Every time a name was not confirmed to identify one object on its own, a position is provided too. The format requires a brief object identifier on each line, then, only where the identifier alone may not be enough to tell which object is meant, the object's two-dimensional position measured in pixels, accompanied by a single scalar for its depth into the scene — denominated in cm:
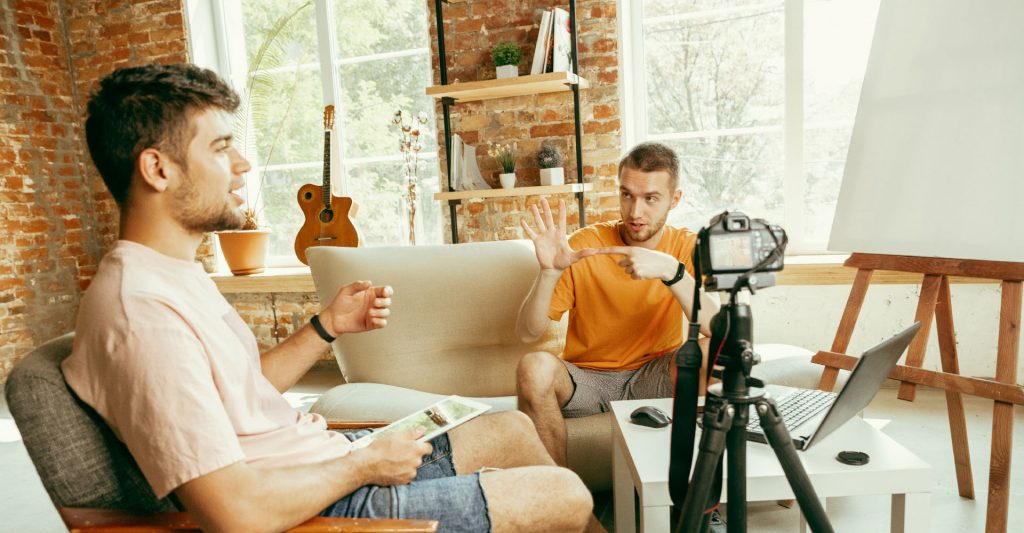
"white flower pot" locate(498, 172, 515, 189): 325
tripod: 98
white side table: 116
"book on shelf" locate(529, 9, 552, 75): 305
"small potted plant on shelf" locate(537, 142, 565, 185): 320
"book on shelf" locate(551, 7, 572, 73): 305
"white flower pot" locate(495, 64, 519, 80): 320
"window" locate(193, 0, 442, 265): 384
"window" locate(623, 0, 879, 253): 314
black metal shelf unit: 314
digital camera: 97
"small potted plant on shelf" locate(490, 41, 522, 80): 321
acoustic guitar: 352
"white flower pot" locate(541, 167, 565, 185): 320
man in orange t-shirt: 183
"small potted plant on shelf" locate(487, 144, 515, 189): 326
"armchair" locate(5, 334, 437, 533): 96
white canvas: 159
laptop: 113
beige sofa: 214
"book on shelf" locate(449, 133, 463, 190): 331
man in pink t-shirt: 90
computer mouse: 141
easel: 160
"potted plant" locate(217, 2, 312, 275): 382
